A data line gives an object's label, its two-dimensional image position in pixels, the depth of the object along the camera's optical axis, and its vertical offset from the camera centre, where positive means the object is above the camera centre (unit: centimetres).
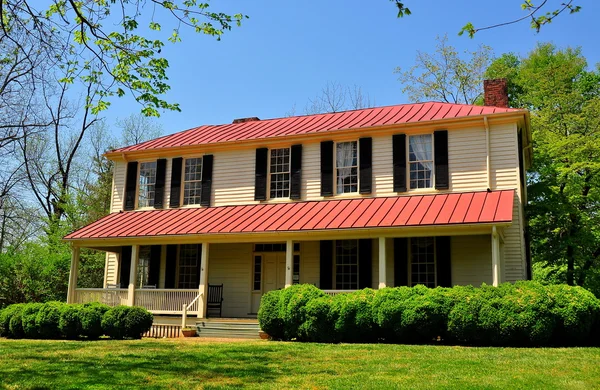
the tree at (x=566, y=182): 2098 +452
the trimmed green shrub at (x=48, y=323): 1566 -61
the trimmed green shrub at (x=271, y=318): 1429 -35
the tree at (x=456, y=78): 3366 +1292
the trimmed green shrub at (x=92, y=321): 1531 -53
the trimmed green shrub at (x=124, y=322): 1521 -54
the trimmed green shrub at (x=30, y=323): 1586 -62
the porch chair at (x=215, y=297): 1924 +17
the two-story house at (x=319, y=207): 1653 +295
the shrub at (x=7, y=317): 1638 -49
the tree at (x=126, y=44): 899 +389
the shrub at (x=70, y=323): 1545 -59
